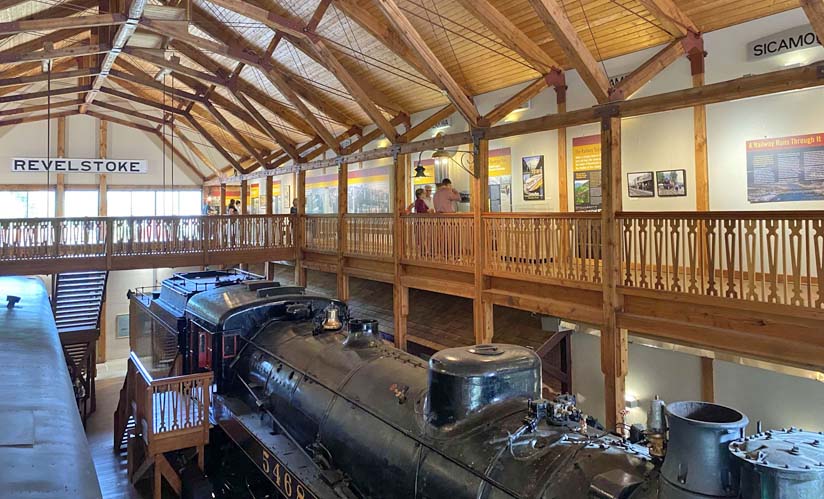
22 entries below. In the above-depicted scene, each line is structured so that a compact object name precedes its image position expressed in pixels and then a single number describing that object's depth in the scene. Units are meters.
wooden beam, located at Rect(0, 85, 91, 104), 12.66
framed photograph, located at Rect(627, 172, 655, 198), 8.27
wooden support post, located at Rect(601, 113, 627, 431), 6.42
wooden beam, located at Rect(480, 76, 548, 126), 8.70
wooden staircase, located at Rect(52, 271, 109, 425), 12.51
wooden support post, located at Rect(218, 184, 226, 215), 19.61
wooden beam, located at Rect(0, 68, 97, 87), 11.34
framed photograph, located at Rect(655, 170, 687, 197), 7.85
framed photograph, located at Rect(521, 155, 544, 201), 9.87
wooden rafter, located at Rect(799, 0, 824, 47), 4.64
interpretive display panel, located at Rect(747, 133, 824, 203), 6.57
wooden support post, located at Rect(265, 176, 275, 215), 16.17
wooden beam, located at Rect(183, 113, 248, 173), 16.64
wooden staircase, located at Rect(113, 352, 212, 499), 5.41
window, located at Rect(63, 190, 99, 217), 18.33
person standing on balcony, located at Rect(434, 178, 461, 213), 9.44
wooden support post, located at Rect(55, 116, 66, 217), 17.77
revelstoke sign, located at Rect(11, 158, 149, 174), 14.75
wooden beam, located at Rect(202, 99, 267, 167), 14.73
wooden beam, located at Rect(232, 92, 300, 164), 13.35
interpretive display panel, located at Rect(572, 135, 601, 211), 8.86
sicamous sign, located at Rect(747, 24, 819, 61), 6.38
